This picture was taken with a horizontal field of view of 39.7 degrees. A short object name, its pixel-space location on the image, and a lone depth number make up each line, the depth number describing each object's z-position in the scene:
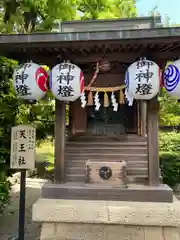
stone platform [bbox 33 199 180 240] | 3.34
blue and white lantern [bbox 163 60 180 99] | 3.18
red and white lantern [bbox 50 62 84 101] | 3.26
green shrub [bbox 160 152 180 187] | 7.82
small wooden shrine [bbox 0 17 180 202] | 3.25
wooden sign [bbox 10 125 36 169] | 3.88
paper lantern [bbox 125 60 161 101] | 3.16
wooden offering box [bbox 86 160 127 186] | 3.61
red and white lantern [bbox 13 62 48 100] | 3.37
